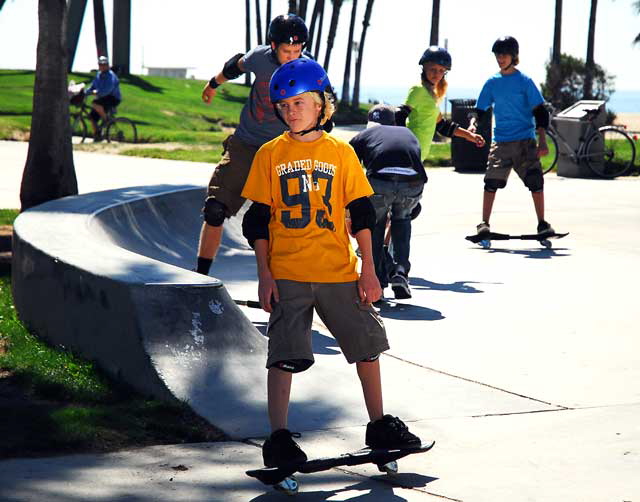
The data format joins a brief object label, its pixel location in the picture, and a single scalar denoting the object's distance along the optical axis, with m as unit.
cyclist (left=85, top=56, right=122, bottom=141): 24.22
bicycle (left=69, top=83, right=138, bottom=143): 24.06
